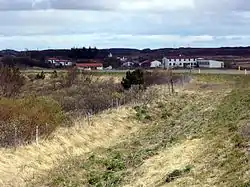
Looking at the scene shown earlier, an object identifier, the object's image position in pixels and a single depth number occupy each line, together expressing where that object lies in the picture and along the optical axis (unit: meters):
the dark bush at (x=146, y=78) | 59.32
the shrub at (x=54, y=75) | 77.75
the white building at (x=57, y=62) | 144.89
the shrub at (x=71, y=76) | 67.67
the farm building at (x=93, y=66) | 120.62
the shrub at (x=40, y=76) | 79.75
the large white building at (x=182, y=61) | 149.66
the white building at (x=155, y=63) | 139.35
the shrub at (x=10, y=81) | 48.82
